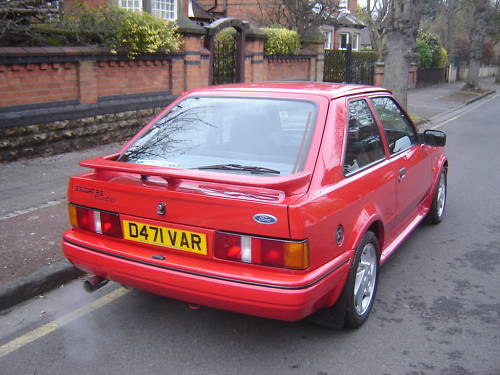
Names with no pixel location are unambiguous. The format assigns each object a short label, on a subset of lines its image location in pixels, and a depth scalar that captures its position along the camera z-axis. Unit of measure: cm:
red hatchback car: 309
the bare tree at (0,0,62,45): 816
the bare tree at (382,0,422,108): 1499
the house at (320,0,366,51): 3550
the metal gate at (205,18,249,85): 1312
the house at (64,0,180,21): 1346
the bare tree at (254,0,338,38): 2036
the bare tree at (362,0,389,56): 2536
